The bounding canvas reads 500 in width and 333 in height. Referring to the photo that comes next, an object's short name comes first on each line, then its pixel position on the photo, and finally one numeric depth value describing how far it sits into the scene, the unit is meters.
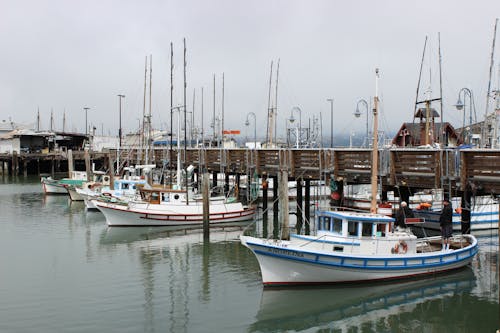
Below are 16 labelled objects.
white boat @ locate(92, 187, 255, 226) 33.25
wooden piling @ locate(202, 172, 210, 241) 28.84
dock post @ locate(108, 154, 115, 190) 42.81
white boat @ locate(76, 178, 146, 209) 40.09
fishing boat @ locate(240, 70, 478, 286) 18.66
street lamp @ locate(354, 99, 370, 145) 34.89
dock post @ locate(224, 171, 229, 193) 43.10
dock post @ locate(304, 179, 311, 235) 33.84
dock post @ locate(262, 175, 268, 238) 34.85
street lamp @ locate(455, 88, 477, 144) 28.70
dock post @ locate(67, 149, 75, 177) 58.71
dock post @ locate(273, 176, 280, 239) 34.63
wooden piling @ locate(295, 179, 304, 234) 32.85
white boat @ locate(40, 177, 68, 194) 53.50
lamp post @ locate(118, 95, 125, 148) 60.82
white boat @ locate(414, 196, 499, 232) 31.88
